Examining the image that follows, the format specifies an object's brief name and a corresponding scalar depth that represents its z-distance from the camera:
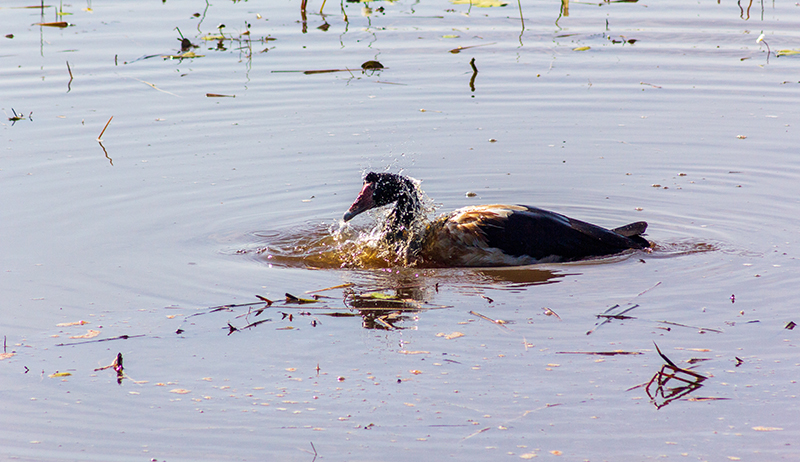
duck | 15.58
